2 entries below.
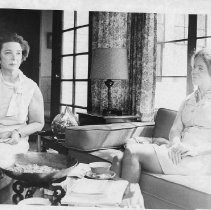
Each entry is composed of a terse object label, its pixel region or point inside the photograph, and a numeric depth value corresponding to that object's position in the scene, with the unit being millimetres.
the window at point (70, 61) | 3039
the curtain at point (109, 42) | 2547
